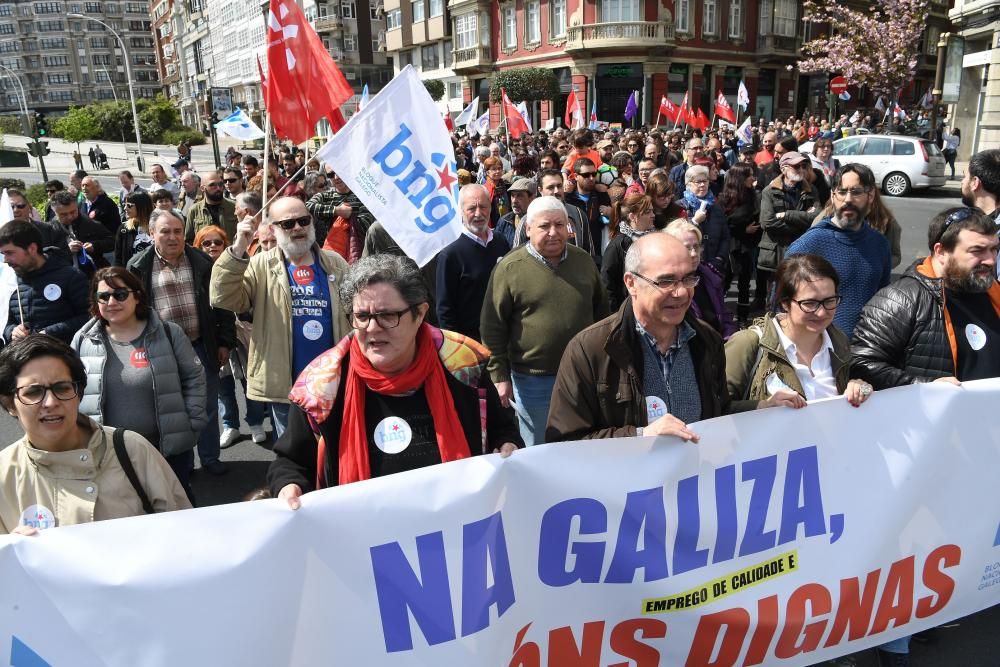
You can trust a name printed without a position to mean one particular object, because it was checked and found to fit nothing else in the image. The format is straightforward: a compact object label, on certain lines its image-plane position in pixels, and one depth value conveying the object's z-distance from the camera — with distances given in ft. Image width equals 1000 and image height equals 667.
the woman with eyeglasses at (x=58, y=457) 7.87
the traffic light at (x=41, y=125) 87.88
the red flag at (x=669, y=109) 63.16
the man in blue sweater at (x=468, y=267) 14.61
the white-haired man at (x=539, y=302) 12.60
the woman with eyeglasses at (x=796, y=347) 9.37
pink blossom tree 100.17
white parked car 59.00
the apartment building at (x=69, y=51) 384.06
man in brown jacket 8.14
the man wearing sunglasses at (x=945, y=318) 9.89
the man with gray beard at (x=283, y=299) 13.01
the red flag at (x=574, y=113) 60.29
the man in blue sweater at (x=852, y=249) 14.02
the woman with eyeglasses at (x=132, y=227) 21.08
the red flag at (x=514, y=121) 51.15
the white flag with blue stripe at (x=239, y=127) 40.96
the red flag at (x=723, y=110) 62.61
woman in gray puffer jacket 11.73
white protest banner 6.66
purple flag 68.32
